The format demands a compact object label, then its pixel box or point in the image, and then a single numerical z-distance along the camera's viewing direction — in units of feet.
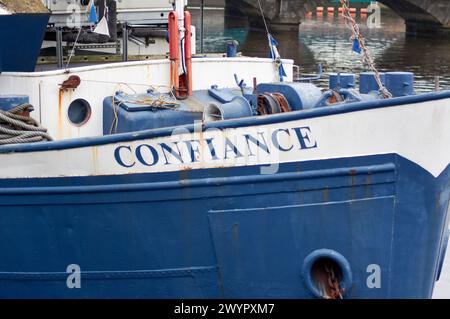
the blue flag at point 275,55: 65.97
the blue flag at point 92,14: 71.71
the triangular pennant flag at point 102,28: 69.61
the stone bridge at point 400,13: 345.48
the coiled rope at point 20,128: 50.72
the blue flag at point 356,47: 60.54
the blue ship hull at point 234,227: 48.70
